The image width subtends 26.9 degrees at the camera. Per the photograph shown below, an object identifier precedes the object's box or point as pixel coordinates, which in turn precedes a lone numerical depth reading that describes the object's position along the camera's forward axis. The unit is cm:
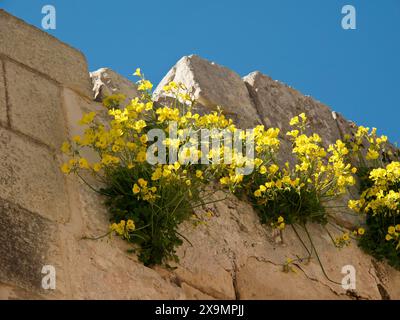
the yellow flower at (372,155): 509
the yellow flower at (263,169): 439
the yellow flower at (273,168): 440
